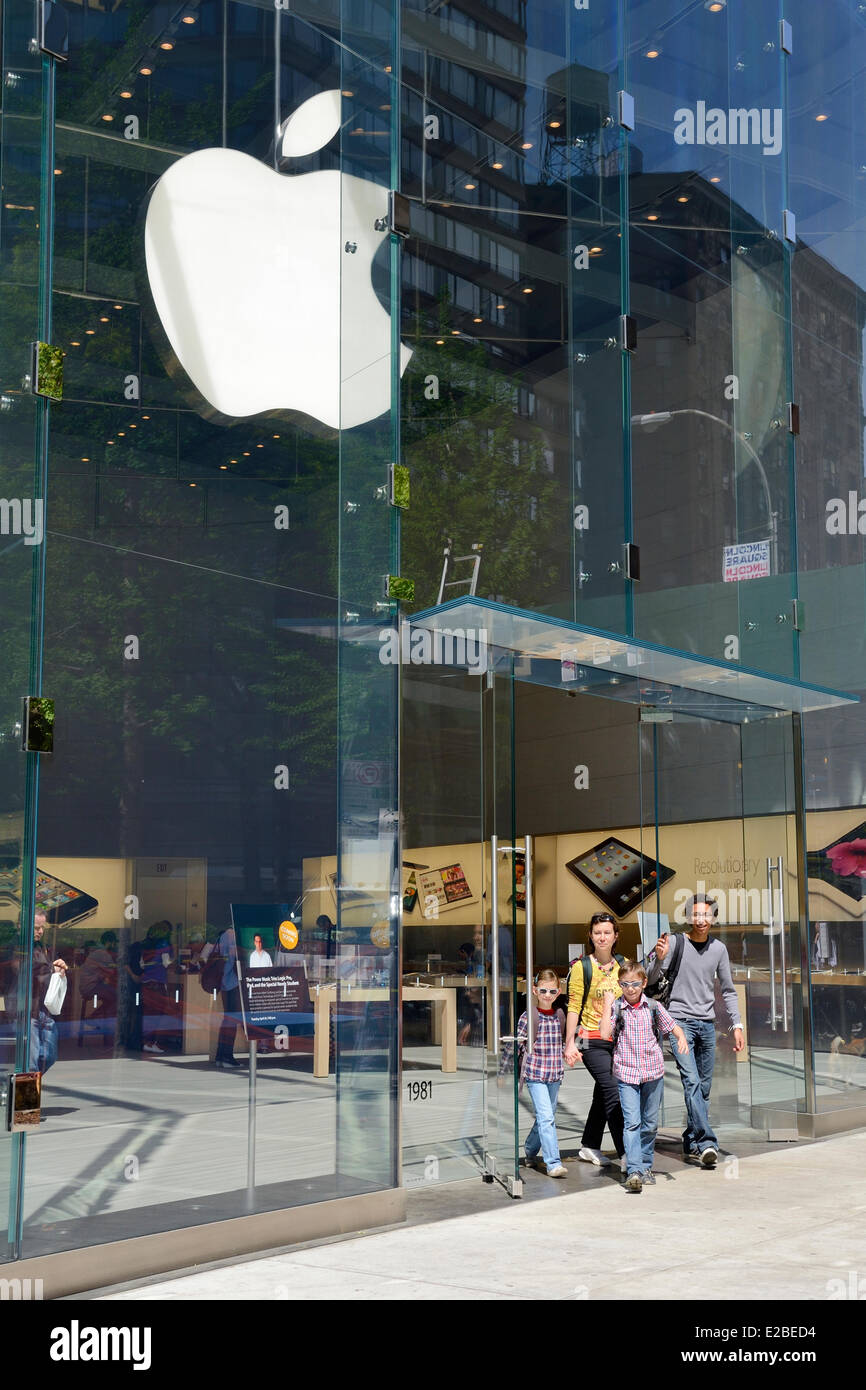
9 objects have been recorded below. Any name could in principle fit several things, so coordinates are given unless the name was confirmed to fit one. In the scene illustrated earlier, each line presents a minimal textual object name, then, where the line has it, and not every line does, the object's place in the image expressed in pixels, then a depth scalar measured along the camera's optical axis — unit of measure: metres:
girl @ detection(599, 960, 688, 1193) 8.88
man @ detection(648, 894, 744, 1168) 9.82
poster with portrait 7.27
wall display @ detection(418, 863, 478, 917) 8.93
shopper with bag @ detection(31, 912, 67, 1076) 6.08
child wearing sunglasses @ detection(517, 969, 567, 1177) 9.22
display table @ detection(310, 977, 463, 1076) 7.77
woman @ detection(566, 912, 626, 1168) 9.48
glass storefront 6.60
